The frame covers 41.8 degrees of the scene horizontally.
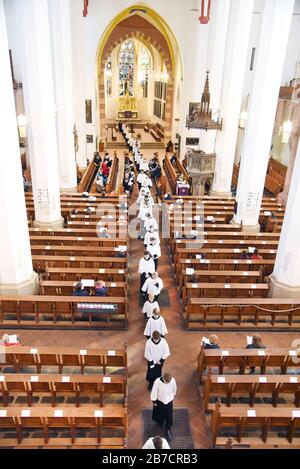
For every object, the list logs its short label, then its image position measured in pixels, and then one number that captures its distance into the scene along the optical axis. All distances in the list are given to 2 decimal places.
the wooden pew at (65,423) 5.96
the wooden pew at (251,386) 6.85
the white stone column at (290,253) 9.32
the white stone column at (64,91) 16.44
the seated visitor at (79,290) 9.09
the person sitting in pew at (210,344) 7.43
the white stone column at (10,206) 7.93
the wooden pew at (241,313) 9.16
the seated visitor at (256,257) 11.23
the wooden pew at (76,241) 11.99
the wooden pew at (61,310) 8.92
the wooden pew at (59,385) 6.59
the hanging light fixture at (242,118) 22.10
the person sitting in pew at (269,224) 14.07
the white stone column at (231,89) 14.88
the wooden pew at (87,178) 18.22
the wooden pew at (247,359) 7.43
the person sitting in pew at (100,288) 9.21
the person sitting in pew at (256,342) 7.48
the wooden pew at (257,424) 6.16
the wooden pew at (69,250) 11.43
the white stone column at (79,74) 21.19
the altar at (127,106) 40.22
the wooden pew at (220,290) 9.73
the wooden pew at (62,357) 7.27
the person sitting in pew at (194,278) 9.97
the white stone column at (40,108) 10.55
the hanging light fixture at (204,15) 19.09
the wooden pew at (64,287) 9.52
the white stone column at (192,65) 23.48
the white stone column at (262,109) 10.99
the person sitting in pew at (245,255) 11.40
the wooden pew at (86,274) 10.20
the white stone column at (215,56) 17.56
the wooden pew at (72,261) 10.87
